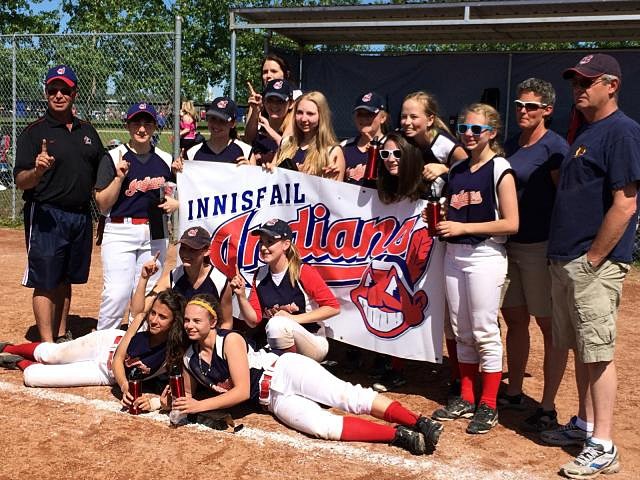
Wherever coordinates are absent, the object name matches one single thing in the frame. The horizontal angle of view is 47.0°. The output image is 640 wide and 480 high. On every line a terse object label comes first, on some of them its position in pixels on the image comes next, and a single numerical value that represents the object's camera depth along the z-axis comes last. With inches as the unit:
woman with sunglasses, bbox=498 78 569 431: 165.3
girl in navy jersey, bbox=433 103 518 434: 163.5
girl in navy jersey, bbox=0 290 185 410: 179.3
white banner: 191.2
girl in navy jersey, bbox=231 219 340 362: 183.8
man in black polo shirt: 217.8
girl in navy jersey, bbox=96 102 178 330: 211.0
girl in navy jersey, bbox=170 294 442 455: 162.6
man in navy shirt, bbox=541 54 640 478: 142.6
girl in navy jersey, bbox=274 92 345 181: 196.4
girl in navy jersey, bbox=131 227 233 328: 186.9
